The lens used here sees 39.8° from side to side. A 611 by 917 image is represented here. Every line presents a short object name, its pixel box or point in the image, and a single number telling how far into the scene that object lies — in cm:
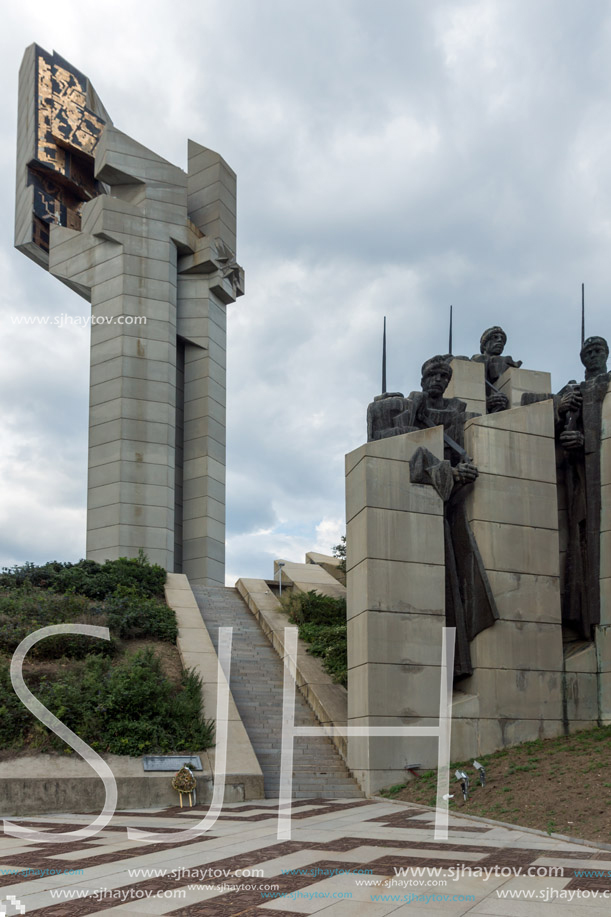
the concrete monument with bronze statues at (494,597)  1387
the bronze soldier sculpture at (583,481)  1553
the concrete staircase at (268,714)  1381
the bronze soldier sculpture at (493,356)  1999
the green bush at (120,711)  1312
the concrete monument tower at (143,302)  2967
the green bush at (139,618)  1722
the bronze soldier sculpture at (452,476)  1462
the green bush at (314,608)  2109
